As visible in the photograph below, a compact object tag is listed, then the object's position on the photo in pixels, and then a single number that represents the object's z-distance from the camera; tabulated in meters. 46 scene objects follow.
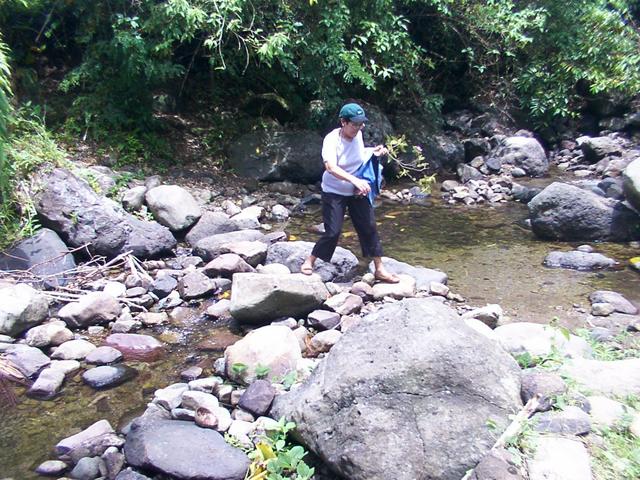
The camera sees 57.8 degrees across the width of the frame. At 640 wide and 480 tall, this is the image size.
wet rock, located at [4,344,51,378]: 4.19
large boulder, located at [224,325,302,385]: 3.82
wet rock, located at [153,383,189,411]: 3.63
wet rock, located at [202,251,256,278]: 5.88
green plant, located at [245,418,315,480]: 2.84
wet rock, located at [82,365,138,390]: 4.08
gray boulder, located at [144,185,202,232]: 7.00
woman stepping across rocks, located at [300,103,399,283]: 5.01
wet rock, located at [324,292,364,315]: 5.00
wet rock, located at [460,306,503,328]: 4.66
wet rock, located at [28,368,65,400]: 3.96
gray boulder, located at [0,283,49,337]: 4.59
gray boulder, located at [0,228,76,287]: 5.56
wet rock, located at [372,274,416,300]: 5.38
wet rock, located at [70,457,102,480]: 3.08
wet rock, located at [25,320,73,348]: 4.56
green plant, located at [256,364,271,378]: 3.75
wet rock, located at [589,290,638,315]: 5.16
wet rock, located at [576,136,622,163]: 11.46
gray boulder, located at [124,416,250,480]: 2.94
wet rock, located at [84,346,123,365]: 4.36
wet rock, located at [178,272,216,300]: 5.50
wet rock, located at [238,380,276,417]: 3.43
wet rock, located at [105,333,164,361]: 4.49
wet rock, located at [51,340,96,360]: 4.40
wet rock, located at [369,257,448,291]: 5.68
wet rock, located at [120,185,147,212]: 7.23
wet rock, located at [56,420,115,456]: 3.31
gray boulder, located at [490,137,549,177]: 10.98
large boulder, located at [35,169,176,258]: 6.11
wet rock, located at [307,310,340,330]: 4.76
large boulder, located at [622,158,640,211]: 6.82
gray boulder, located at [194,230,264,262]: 6.36
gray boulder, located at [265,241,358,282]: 5.92
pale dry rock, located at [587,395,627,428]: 2.78
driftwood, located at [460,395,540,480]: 2.55
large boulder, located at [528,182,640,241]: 7.03
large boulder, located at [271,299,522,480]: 2.62
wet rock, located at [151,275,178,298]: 5.54
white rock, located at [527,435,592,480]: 2.42
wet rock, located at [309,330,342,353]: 4.34
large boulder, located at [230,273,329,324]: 4.74
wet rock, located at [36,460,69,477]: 3.15
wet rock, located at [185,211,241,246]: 6.91
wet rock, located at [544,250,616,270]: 6.24
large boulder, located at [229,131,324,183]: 9.38
